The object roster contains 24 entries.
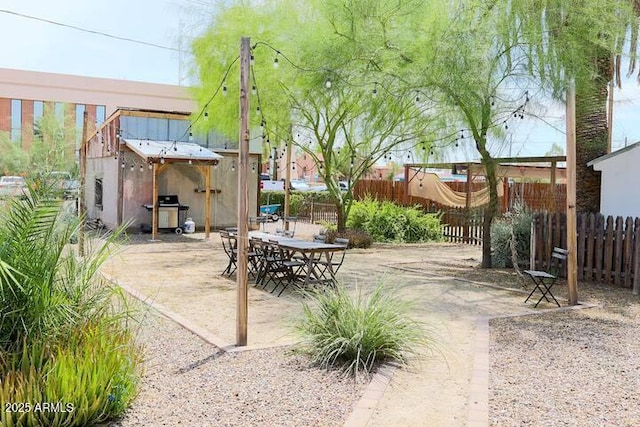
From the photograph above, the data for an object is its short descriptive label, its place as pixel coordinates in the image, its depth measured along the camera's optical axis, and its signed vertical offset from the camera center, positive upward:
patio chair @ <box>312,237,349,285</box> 8.82 -0.91
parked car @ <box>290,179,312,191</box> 34.18 +1.56
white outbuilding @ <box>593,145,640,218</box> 9.99 +0.57
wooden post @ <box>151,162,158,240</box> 16.03 +0.28
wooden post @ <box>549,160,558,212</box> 13.61 +0.73
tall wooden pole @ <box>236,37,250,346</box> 5.48 +0.07
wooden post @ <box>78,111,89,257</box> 11.05 +1.09
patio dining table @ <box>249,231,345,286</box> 8.62 -0.60
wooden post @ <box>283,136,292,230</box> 16.94 +0.76
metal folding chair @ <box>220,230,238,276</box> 9.83 -0.86
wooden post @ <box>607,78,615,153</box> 11.02 +1.94
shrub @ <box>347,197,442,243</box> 17.53 -0.39
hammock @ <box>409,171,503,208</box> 19.64 +0.69
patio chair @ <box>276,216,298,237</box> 12.22 -0.51
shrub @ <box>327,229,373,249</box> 15.56 -0.75
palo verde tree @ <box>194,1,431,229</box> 10.82 +2.70
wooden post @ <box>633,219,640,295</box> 8.78 -0.83
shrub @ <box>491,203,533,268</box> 11.27 -0.48
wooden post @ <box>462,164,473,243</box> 17.22 -0.08
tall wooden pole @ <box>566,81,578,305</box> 7.64 +0.18
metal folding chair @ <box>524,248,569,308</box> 7.93 -0.93
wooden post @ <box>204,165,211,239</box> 16.86 +0.12
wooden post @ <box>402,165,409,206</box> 19.22 +0.81
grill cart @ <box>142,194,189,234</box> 17.77 -0.13
